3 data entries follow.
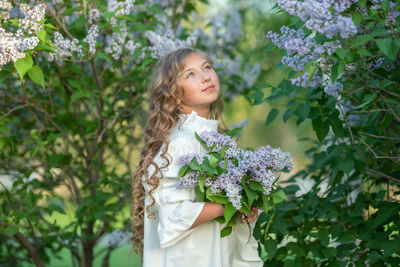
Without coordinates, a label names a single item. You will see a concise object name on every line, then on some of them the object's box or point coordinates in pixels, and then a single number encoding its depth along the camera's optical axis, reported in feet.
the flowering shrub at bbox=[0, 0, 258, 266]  20.20
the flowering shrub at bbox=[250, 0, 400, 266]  10.95
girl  13.99
